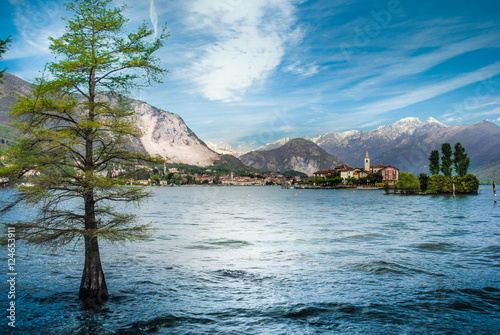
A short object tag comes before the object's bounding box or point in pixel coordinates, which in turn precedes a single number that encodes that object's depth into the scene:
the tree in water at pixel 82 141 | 15.00
